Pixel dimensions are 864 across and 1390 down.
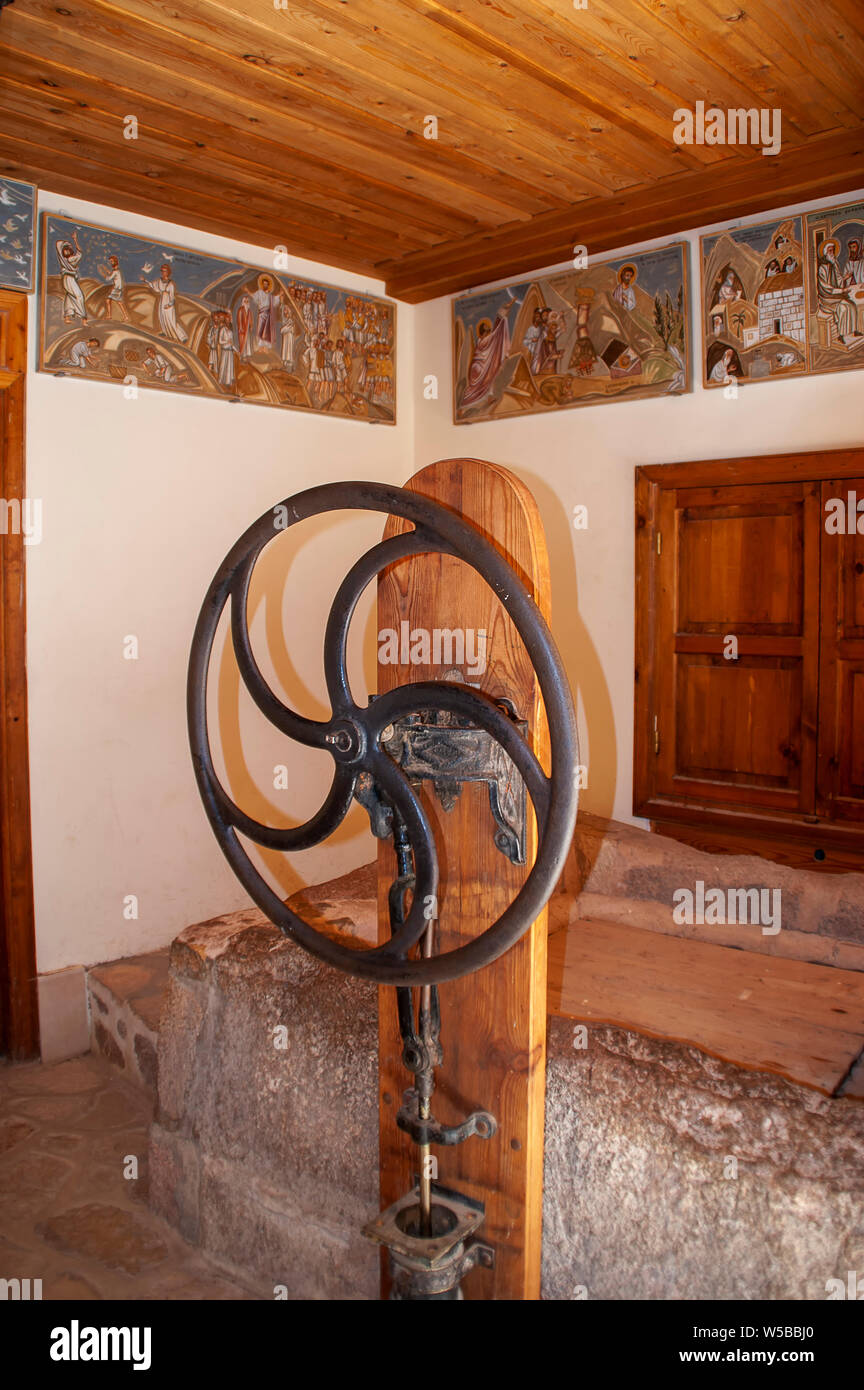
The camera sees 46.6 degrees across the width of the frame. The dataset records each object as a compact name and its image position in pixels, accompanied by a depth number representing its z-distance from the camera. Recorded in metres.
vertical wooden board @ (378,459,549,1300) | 1.50
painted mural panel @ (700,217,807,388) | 3.83
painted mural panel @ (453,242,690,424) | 4.21
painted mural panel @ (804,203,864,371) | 3.66
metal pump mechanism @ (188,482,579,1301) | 1.24
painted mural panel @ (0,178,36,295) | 3.60
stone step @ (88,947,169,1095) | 3.52
